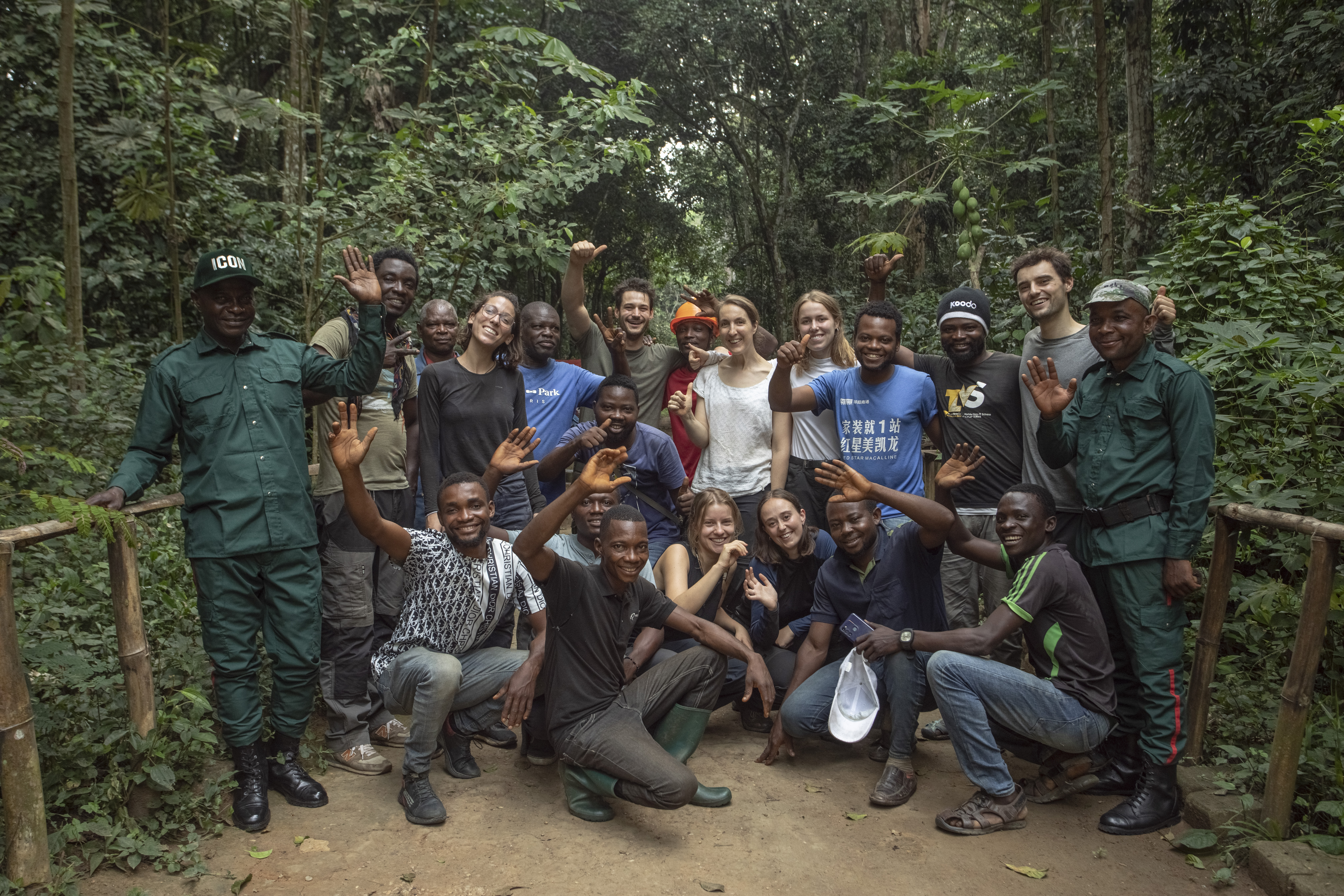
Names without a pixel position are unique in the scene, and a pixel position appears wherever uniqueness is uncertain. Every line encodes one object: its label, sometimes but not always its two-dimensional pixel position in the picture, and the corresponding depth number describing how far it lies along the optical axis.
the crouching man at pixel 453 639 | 3.91
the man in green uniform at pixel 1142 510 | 3.74
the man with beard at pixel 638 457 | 4.90
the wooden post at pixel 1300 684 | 3.37
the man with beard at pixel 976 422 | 4.56
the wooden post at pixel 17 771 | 3.06
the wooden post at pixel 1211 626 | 3.95
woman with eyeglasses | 4.70
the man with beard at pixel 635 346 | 5.62
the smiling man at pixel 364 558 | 4.38
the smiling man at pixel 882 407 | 4.73
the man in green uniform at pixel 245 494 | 3.69
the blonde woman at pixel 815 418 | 5.12
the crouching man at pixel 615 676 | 3.71
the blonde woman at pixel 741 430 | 5.15
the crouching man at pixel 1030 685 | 3.79
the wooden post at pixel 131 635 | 3.65
